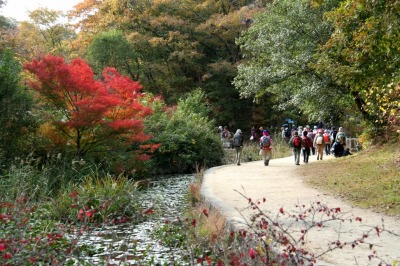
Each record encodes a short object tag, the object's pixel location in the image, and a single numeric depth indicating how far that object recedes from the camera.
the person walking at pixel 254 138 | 27.64
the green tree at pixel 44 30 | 39.56
